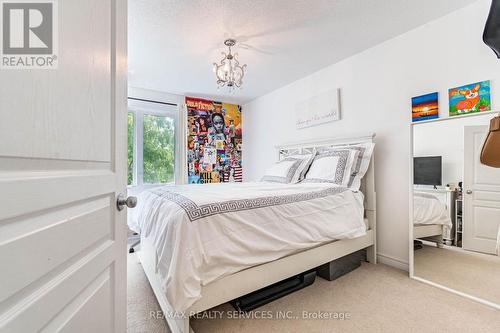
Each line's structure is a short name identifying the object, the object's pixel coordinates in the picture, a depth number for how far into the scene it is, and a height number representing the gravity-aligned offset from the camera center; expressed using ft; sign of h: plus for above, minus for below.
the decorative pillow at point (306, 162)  9.33 +0.13
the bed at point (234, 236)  4.27 -1.62
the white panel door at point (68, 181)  1.35 -0.12
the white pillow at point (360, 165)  7.95 +0.00
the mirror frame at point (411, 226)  6.42 -1.95
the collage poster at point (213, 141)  13.57 +1.49
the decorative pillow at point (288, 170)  9.43 -0.20
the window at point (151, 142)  12.10 +1.28
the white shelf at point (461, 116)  5.84 +1.33
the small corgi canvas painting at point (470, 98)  6.04 +1.80
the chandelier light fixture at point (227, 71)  7.74 +3.20
